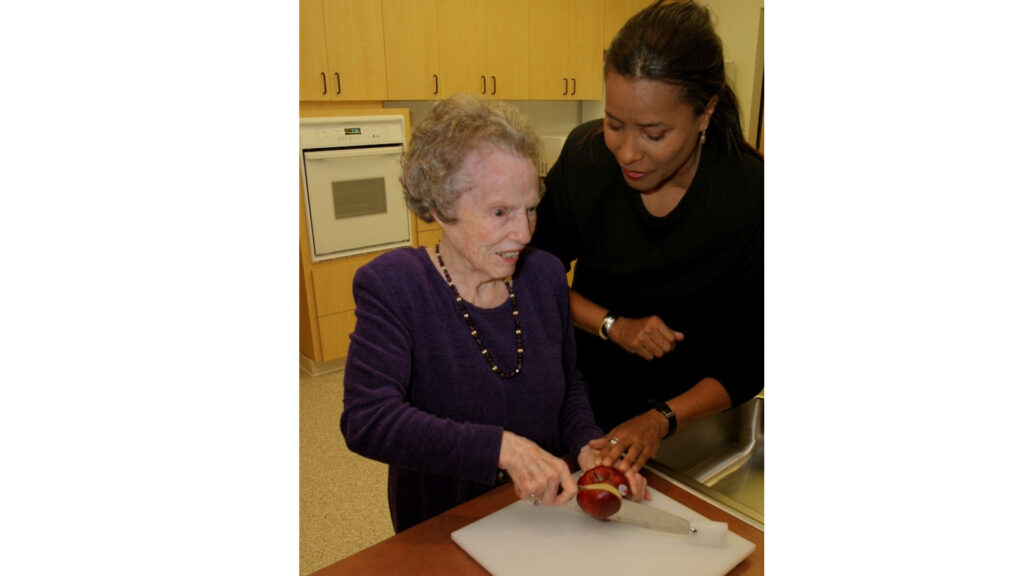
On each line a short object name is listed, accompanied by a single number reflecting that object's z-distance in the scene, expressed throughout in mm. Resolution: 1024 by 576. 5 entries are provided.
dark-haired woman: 1161
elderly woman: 989
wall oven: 3391
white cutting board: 883
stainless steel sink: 1435
